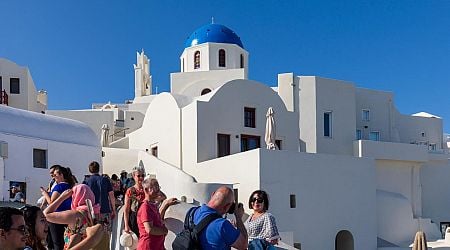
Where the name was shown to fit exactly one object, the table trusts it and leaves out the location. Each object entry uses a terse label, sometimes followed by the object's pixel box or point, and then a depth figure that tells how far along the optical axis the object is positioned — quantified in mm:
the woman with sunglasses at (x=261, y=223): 6078
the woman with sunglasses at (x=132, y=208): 6883
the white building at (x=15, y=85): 28875
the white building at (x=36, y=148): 17406
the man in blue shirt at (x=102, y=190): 8125
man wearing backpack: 4484
